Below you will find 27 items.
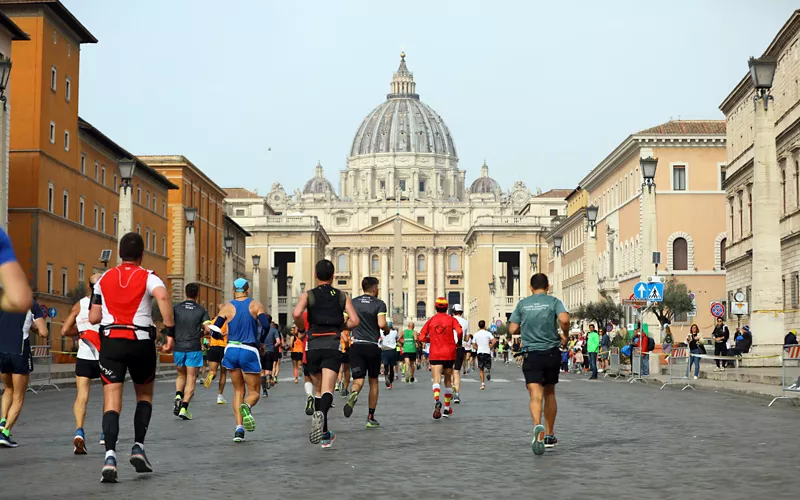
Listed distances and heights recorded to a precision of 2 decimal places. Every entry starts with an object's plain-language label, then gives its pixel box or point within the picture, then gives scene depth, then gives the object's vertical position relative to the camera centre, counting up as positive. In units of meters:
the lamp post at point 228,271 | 62.28 +3.68
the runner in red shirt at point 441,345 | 17.72 -0.03
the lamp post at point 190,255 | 52.83 +3.63
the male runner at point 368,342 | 15.62 +0.01
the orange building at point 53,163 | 50.72 +7.38
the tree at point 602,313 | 56.13 +1.34
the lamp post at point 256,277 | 81.67 +4.12
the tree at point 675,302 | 63.06 +1.91
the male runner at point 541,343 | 12.44 -0.01
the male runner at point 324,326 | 12.77 +0.16
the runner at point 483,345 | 30.28 -0.06
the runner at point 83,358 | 12.52 -0.14
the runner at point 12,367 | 13.05 -0.23
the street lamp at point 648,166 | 34.63 +4.64
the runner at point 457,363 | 21.31 -0.34
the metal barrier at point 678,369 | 30.40 -0.83
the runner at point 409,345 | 31.62 -0.05
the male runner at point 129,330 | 10.02 +0.10
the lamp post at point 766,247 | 29.28 +2.11
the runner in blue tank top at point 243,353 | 13.84 -0.10
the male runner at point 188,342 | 17.92 +0.02
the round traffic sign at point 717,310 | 38.84 +0.95
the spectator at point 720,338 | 36.22 +0.10
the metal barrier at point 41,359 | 31.34 -0.37
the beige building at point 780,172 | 47.69 +6.98
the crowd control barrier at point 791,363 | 22.59 -0.39
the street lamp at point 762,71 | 26.28 +5.41
